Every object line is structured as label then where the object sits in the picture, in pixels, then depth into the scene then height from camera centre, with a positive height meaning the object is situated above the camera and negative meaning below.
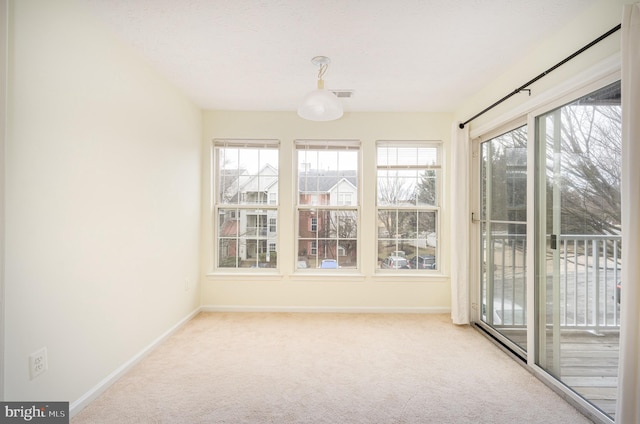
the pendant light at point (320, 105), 2.42 +0.84
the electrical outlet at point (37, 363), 1.66 -0.82
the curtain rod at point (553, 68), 1.76 +1.01
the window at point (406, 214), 4.02 -0.02
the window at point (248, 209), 4.02 +0.04
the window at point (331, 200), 4.03 +0.16
